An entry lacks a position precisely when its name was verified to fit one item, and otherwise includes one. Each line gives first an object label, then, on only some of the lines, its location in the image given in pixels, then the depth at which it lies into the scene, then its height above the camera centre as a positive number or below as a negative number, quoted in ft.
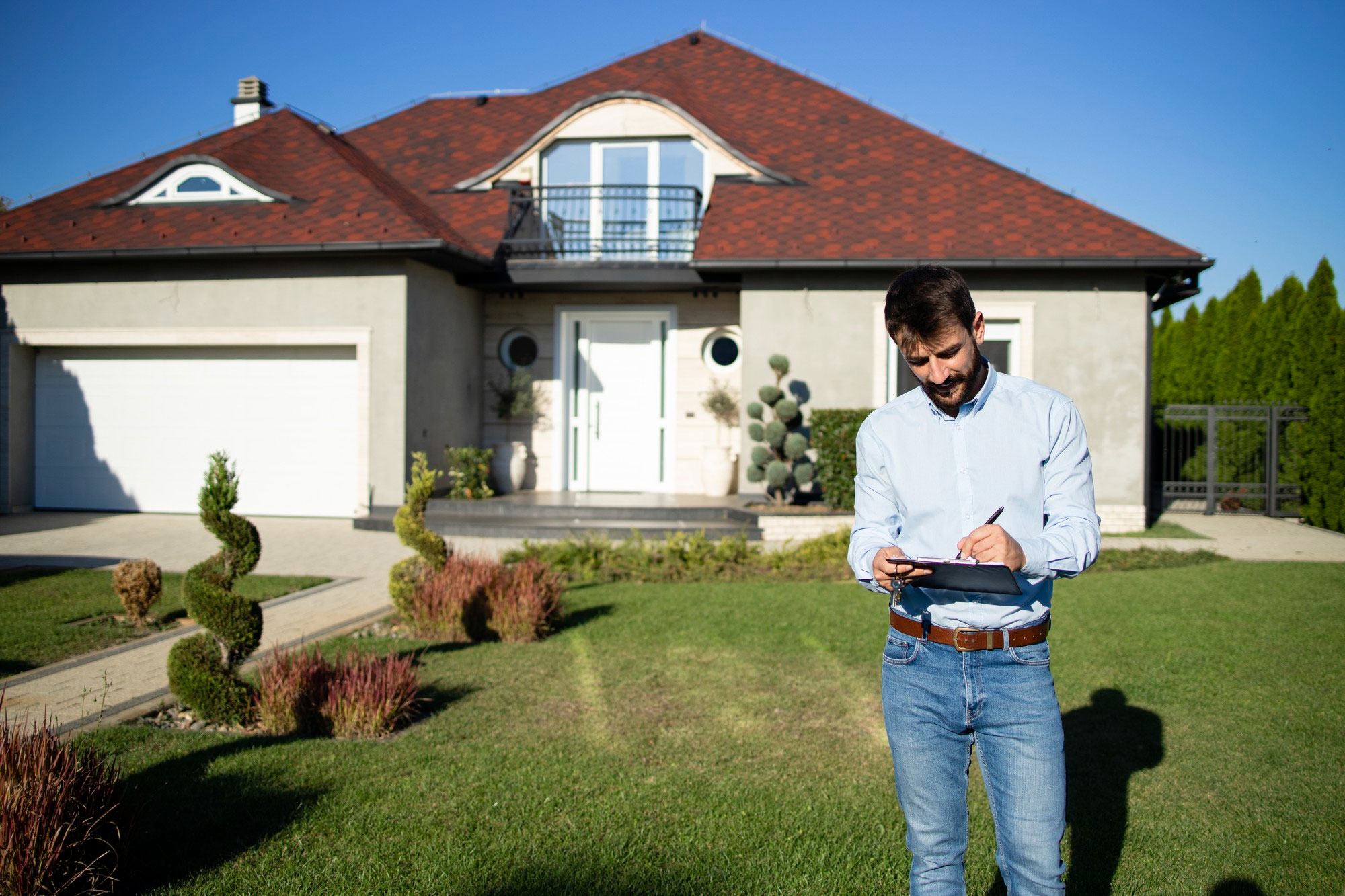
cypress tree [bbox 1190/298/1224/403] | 72.38 +7.21
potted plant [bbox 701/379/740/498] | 49.03 -0.60
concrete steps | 41.63 -3.46
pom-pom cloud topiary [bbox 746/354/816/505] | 42.24 -0.18
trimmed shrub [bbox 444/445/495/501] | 46.37 -1.57
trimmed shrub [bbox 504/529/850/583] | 32.12 -4.02
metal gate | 52.24 -0.83
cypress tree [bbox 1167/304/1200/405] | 75.87 +6.85
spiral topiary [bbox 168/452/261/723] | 16.05 -3.05
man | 8.02 -1.29
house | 44.93 +7.02
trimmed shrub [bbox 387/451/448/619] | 23.47 -2.64
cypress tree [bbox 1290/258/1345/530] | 47.67 +2.54
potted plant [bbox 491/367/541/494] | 50.80 +1.38
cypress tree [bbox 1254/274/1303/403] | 59.93 +6.60
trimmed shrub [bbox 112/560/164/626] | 24.18 -3.65
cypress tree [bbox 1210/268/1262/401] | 64.64 +7.10
